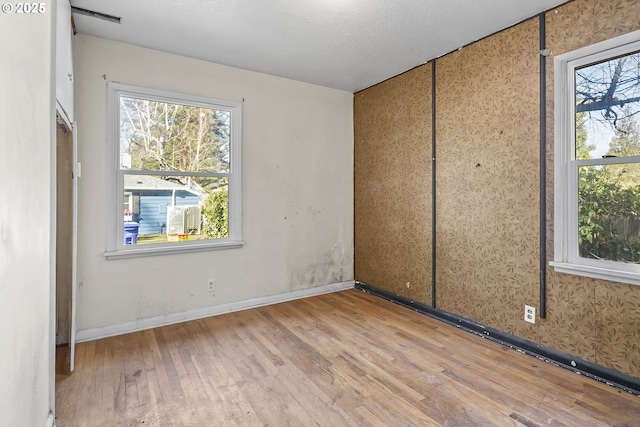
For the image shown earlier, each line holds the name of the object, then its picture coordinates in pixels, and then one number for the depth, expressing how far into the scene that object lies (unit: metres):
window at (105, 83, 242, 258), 3.08
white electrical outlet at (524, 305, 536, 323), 2.64
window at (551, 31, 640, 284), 2.20
